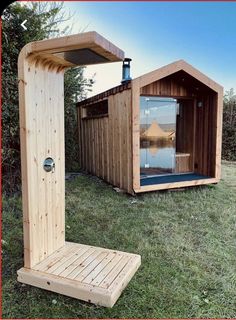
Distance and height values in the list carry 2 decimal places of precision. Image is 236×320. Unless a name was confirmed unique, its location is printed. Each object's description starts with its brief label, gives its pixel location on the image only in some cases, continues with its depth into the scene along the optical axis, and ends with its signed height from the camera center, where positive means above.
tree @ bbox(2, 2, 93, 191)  4.32 +1.19
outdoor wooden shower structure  2.28 -0.45
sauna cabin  5.16 +0.09
